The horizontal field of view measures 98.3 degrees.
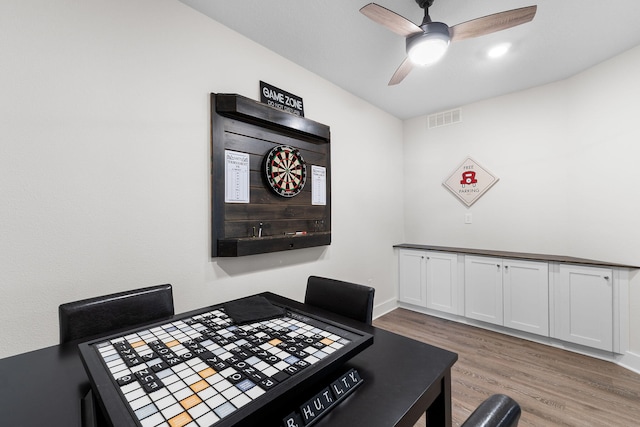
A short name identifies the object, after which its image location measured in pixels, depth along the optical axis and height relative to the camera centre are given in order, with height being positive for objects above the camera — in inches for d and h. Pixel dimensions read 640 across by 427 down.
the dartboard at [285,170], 89.4 +14.6
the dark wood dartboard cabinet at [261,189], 77.5 +7.9
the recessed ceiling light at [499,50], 90.5 +54.1
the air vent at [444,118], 142.3 +49.4
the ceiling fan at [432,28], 60.4 +43.5
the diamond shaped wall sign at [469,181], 133.6 +15.0
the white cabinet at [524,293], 96.1 -34.4
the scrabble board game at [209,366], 25.3 -18.0
